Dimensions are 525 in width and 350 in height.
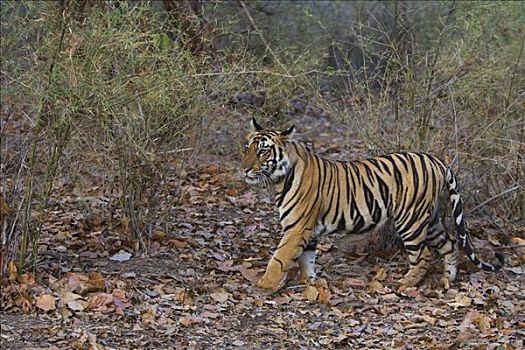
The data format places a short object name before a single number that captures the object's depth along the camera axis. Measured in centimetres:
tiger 1500
